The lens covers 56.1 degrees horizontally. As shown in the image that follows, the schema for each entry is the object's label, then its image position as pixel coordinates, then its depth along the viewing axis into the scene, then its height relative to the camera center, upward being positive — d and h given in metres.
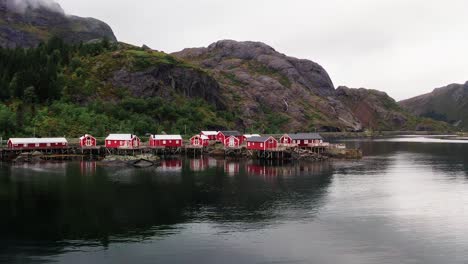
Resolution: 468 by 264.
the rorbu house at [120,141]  128.38 -0.38
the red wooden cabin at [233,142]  144.50 -1.57
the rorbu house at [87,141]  127.74 -0.19
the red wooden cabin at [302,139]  138.00 -1.08
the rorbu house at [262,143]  131.50 -1.97
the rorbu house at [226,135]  151.38 +0.75
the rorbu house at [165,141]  136.38 -0.75
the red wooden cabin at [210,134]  157.50 +1.33
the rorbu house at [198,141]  143.75 -0.97
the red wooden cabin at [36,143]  118.38 -0.51
